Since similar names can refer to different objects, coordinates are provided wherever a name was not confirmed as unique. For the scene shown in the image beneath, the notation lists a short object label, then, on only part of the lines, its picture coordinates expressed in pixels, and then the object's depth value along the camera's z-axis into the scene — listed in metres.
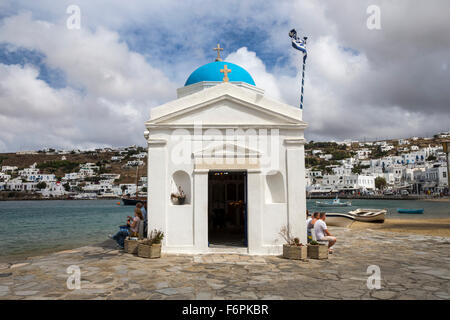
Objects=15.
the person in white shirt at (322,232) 10.13
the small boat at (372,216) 23.47
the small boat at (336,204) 67.80
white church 10.05
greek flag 13.27
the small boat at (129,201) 80.90
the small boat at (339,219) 22.50
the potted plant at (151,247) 9.34
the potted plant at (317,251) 9.40
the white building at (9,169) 145.25
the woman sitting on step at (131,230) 10.84
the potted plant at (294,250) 9.28
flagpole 12.34
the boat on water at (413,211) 43.42
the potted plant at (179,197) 10.34
